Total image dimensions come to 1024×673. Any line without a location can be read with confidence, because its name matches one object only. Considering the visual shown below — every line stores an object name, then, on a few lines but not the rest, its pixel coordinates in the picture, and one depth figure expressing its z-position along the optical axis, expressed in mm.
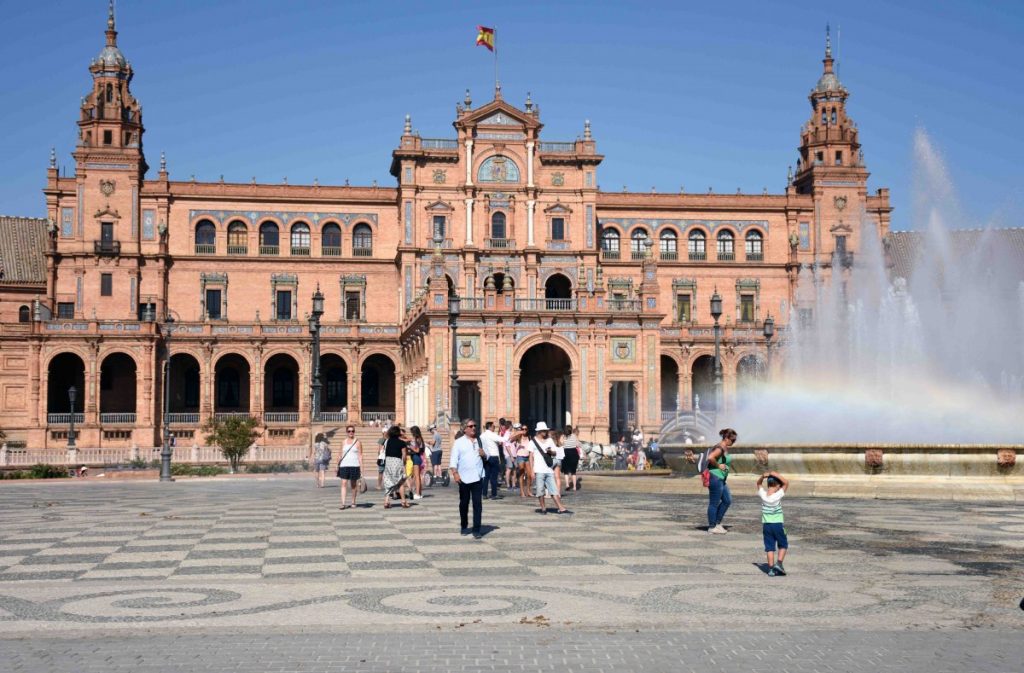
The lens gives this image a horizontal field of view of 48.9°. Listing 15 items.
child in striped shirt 12555
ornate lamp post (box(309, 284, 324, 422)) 44219
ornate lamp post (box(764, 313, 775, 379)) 42875
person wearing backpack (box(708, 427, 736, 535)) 16828
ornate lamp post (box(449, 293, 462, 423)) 39875
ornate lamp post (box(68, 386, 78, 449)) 56250
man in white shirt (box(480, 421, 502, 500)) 24172
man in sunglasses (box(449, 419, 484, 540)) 17297
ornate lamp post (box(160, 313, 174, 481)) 37188
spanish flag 65769
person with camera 20984
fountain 24062
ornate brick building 65000
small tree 47719
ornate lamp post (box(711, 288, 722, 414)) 40281
